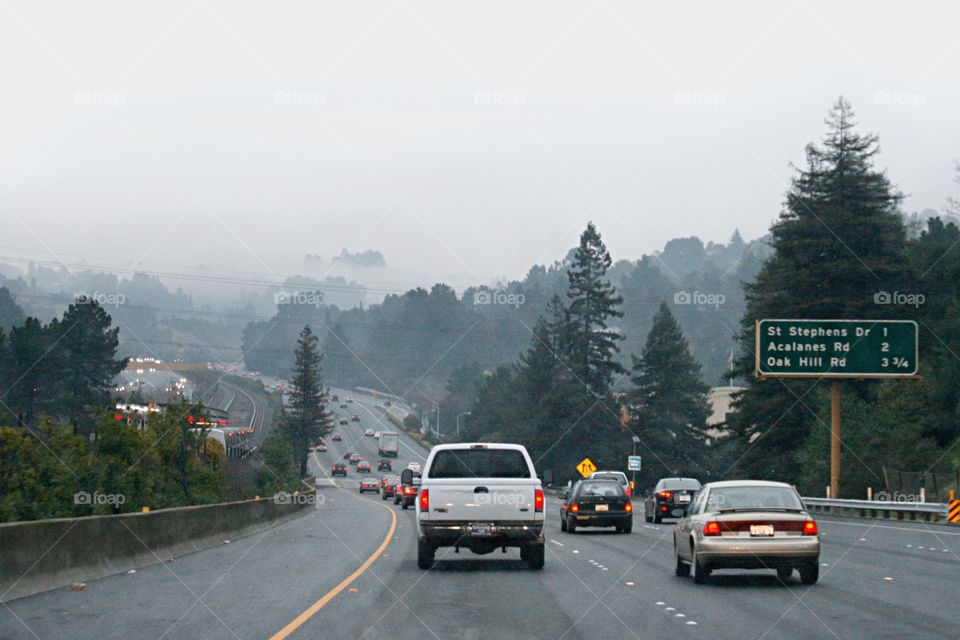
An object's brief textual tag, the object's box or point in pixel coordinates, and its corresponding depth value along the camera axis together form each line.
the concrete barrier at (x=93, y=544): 16.14
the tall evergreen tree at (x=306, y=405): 183.00
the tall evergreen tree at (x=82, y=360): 117.50
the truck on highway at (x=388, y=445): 165.62
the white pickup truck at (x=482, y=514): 21.48
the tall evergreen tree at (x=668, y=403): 135.25
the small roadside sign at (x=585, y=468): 88.57
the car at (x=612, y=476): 55.96
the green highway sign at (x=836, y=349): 54.06
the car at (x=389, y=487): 85.11
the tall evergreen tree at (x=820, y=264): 80.69
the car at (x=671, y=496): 42.91
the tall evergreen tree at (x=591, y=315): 136.62
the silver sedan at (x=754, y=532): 18.16
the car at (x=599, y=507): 35.38
